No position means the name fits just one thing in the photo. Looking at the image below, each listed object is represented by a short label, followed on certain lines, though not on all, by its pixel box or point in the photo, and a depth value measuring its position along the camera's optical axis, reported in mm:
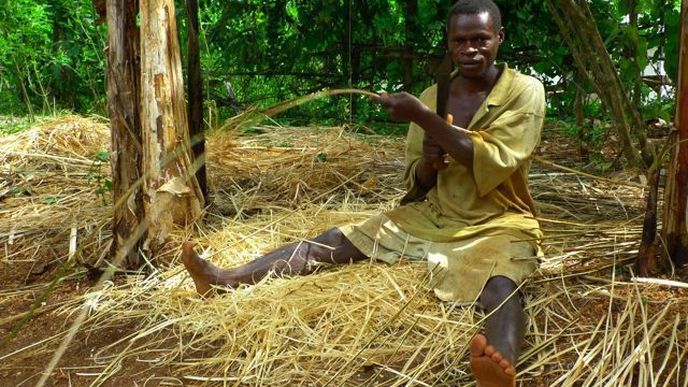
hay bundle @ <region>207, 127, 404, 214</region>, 3711
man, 2311
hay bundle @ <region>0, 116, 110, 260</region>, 3434
